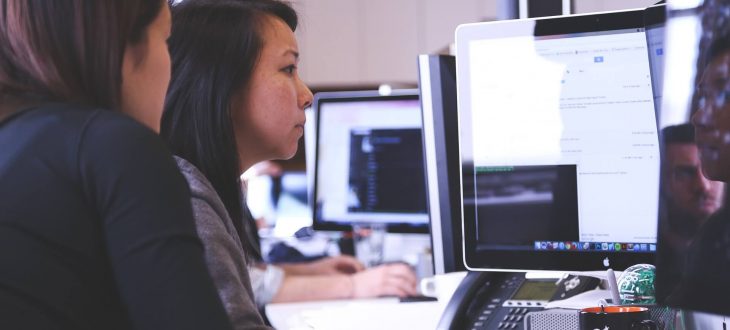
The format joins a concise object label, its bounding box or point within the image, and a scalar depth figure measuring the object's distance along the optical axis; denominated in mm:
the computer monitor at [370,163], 2523
